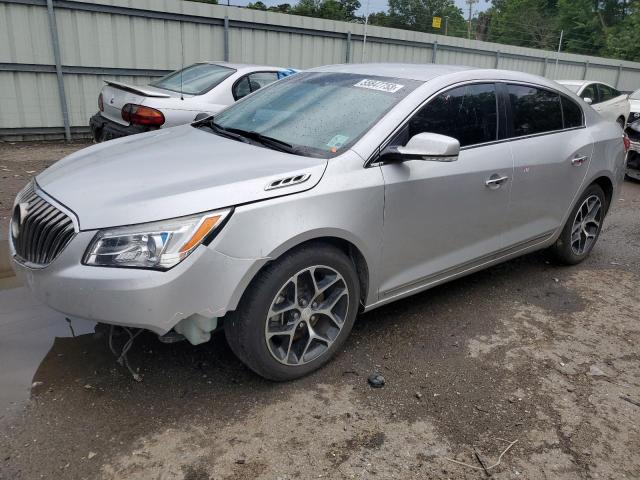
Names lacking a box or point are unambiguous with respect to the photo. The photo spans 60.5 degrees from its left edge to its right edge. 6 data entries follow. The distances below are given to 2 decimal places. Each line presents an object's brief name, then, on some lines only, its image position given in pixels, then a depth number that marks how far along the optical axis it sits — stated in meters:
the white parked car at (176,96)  6.43
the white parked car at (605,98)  11.92
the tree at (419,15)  53.52
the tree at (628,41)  32.47
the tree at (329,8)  45.50
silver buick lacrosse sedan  2.47
